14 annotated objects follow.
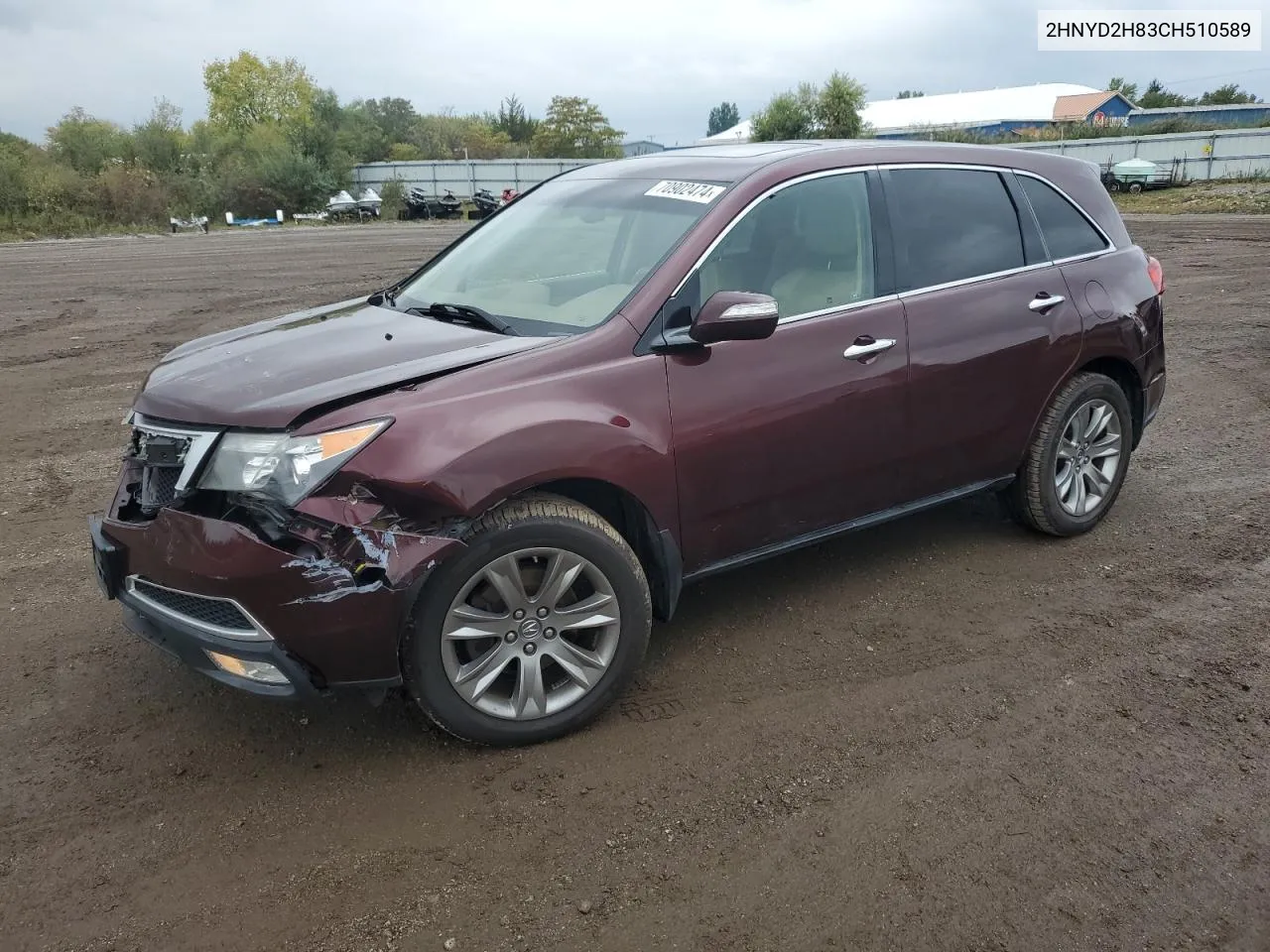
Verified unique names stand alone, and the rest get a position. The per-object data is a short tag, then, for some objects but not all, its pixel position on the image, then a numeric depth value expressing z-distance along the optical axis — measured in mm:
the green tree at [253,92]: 85438
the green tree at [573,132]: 85125
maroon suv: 2814
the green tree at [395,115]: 94500
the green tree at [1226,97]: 76938
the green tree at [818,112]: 61000
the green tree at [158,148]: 51125
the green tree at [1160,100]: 80188
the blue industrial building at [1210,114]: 70438
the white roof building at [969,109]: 80250
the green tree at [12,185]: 41469
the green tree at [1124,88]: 95750
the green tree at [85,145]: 49812
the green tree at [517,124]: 93062
